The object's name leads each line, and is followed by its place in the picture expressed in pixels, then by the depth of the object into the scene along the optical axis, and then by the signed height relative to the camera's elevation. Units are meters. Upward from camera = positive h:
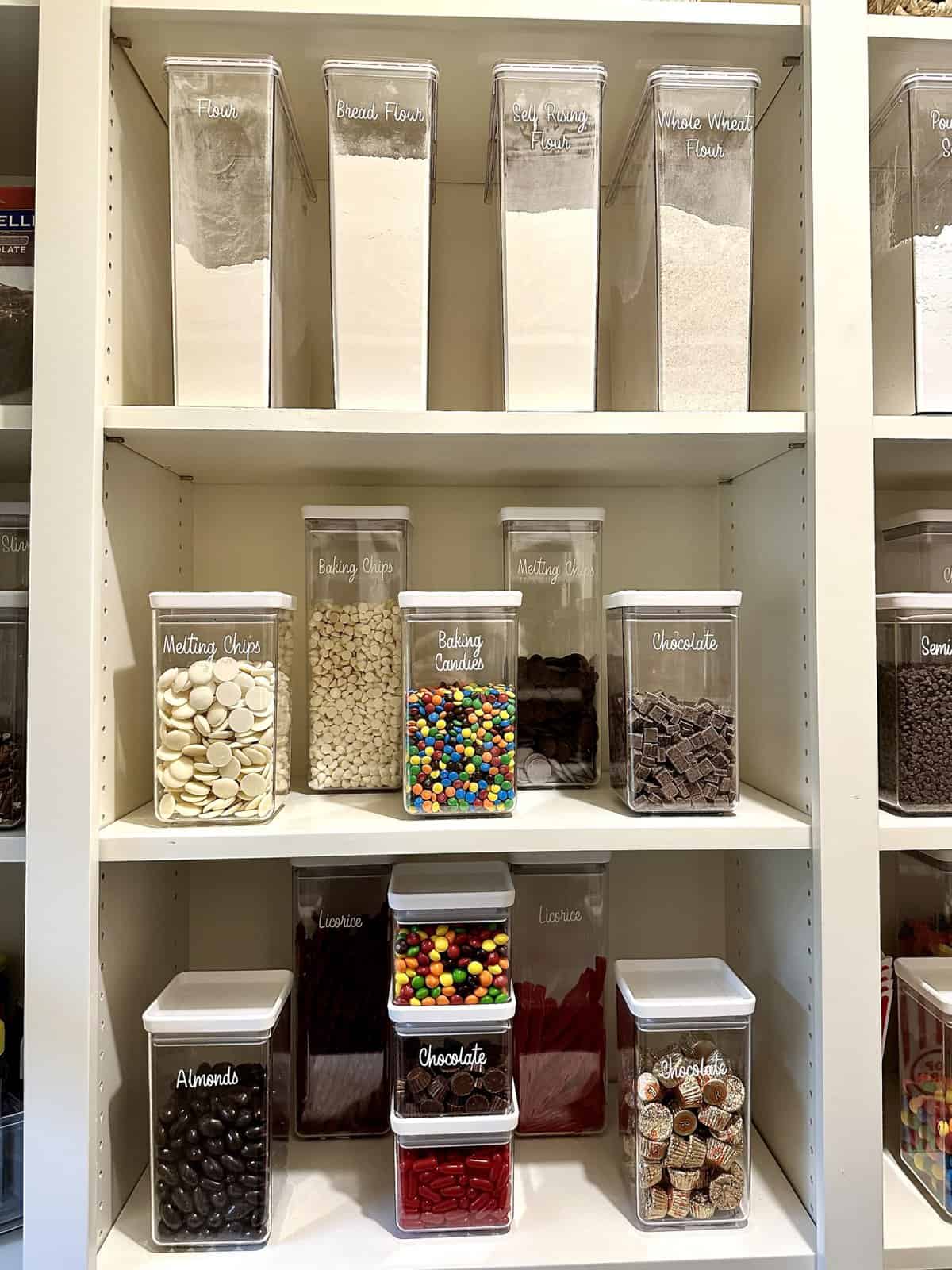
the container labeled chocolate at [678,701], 0.98 -0.06
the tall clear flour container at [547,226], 0.97 +0.49
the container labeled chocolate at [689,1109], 0.95 -0.52
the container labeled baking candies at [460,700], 0.97 -0.06
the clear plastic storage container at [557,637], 1.14 +0.02
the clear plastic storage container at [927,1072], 1.01 -0.53
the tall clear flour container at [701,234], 0.97 +0.48
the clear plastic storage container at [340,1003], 1.11 -0.47
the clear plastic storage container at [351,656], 1.11 -0.01
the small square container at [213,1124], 0.92 -0.53
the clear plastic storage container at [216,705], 0.94 -0.06
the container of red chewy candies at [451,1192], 0.95 -0.61
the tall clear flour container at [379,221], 0.95 +0.49
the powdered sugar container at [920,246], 0.99 +0.48
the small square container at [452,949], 0.97 -0.35
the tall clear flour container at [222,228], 0.95 +0.48
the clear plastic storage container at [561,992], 1.11 -0.46
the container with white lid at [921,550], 1.13 +0.14
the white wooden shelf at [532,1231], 0.91 -0.66
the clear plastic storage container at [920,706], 1.00 -0.07
